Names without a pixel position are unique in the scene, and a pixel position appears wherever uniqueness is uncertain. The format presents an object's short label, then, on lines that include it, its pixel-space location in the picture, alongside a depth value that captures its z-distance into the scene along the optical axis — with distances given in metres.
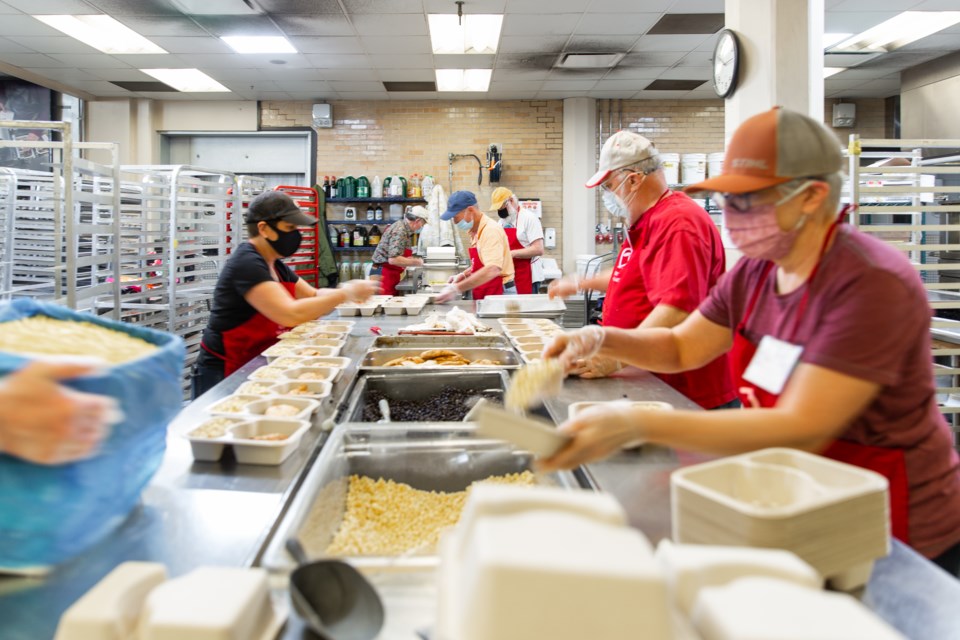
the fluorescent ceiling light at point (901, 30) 6.50
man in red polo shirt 2.35
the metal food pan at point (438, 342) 3.36
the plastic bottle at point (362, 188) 9.41
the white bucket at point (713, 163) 7.53
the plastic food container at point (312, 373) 2.37
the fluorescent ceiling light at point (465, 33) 6.39
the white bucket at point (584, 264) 9.16
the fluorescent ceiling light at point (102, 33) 6.43
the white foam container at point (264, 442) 1.58
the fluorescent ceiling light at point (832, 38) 6.95
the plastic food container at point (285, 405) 1.86
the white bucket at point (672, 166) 8.20
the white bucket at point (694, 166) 8.26
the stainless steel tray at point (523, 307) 4.43
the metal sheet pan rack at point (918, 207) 3.61
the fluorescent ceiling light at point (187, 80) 8.25
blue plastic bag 1.03
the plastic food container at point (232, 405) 1.81
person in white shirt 6.68
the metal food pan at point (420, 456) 1.74
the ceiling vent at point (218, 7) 5.88
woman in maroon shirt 1.17
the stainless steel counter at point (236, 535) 0.99
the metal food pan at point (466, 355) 3.04
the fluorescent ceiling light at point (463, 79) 8.26
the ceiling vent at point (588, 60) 7.50
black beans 2.29
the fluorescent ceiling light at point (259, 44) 6.95
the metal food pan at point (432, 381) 2.67
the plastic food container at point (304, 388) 2.13
